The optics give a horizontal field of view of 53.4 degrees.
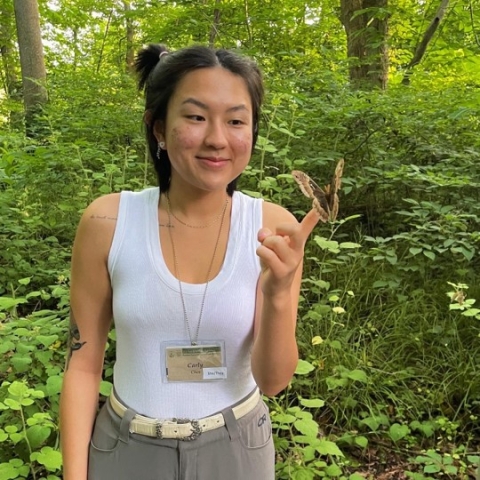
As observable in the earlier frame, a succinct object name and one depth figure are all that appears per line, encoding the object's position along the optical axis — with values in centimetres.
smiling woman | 110
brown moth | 95
